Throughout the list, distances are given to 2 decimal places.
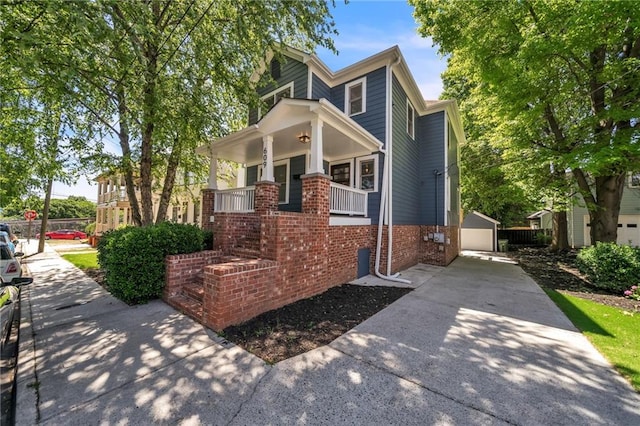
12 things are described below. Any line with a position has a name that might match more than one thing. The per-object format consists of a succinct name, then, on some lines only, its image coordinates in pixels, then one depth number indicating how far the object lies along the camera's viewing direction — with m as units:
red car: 24.86
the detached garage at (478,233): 16.52
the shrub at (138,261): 4.83
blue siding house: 5.94
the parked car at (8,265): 5.06
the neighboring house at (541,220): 21.88
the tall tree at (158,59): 4.19
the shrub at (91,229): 20.92
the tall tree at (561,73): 6.58
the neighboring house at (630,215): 15.69
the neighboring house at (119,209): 16.69
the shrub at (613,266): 6.35
